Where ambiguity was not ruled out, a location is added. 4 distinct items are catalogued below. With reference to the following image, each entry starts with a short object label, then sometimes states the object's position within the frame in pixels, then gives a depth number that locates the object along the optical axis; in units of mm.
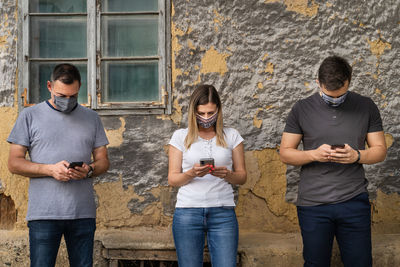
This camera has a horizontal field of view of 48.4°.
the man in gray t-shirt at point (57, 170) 2717
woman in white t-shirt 2797
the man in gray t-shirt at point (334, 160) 2701
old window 4051
